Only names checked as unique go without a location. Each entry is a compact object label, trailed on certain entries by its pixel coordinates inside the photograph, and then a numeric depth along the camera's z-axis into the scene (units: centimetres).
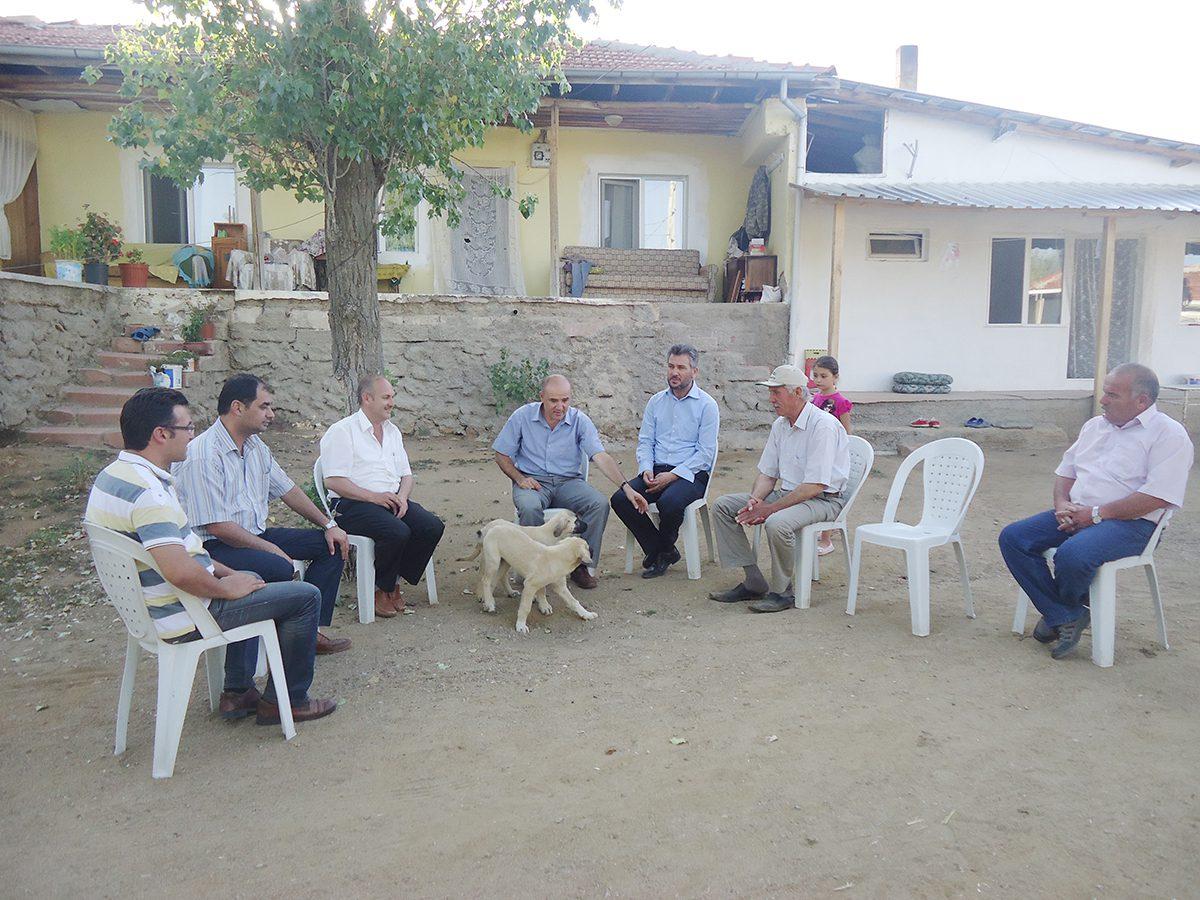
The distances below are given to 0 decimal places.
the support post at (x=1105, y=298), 1066
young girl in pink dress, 621
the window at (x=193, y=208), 1188
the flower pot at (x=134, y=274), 1012
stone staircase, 810
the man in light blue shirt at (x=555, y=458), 538
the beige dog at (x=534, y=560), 459
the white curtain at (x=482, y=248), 1201
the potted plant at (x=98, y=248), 996
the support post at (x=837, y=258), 1017
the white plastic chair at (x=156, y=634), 298
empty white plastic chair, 451
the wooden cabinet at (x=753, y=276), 1161
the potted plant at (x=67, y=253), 960
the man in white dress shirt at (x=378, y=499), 472
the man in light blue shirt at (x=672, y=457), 555
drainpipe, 1066
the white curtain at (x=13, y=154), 1081
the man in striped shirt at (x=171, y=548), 295
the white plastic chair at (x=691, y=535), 554
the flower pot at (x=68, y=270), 958
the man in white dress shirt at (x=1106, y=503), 399
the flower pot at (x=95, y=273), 993
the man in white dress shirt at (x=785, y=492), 487
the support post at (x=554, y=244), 1138
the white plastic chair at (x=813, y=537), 491
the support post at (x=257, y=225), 1084
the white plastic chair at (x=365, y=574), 467
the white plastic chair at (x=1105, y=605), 401
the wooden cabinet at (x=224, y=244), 1085
